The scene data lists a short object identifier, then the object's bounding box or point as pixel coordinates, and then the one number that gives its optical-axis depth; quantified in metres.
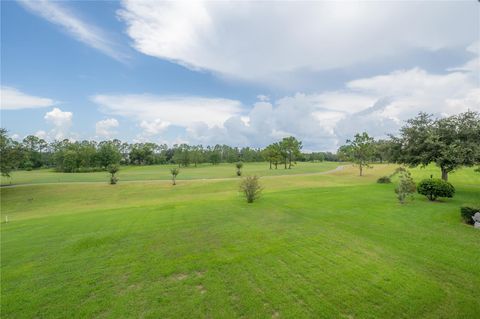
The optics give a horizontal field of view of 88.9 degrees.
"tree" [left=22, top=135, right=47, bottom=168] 94.57
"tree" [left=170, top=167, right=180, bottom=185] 38.14
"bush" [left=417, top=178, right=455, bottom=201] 15.80
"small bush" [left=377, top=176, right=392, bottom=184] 30.01
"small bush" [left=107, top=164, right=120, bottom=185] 40.13
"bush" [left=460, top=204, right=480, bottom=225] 10.53
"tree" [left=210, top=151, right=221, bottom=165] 110.12
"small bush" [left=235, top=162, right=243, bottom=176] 50.46
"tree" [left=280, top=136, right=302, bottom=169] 73.12
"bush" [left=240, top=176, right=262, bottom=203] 18.19
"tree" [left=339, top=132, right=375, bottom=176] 46.72
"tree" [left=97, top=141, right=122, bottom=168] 84.62
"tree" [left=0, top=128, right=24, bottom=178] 35.03
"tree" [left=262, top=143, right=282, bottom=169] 74.12
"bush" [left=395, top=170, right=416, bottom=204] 15.58
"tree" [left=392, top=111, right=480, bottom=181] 20.38
